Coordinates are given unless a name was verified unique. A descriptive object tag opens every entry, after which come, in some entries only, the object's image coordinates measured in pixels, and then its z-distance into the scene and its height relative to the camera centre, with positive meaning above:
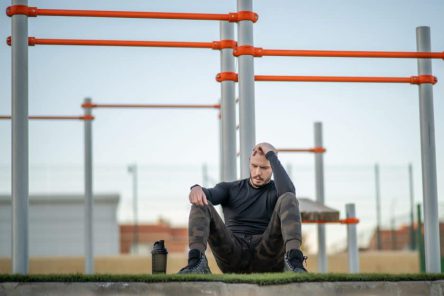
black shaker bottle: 8.30 -0.08
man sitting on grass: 7.91 +0.13
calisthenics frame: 8.63 +1.01
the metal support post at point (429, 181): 9.73 +0.42
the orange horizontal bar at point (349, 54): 9.70 +1.37
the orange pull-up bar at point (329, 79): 10.36 +1.25
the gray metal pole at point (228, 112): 9.88 +1.01
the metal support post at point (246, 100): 9.48 +1.01
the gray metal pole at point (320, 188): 15.30 +0.62
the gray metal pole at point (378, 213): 24.14 +0.50
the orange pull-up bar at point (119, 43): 9.57 +1.45
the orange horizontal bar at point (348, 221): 13.99 +0.22
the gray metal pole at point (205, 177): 23.61 +1.18
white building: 28.54 +0.53
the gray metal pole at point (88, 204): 15.53 +0.50
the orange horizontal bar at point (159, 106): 15.29 +1.61
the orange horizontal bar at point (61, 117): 15.59 +1.52
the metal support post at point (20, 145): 8.55 +0.67
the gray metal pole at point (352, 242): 14.72 -0.01
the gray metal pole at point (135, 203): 24.05 +0.78
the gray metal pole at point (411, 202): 24.35 +0.68
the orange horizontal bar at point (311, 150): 15.30 +1.05
